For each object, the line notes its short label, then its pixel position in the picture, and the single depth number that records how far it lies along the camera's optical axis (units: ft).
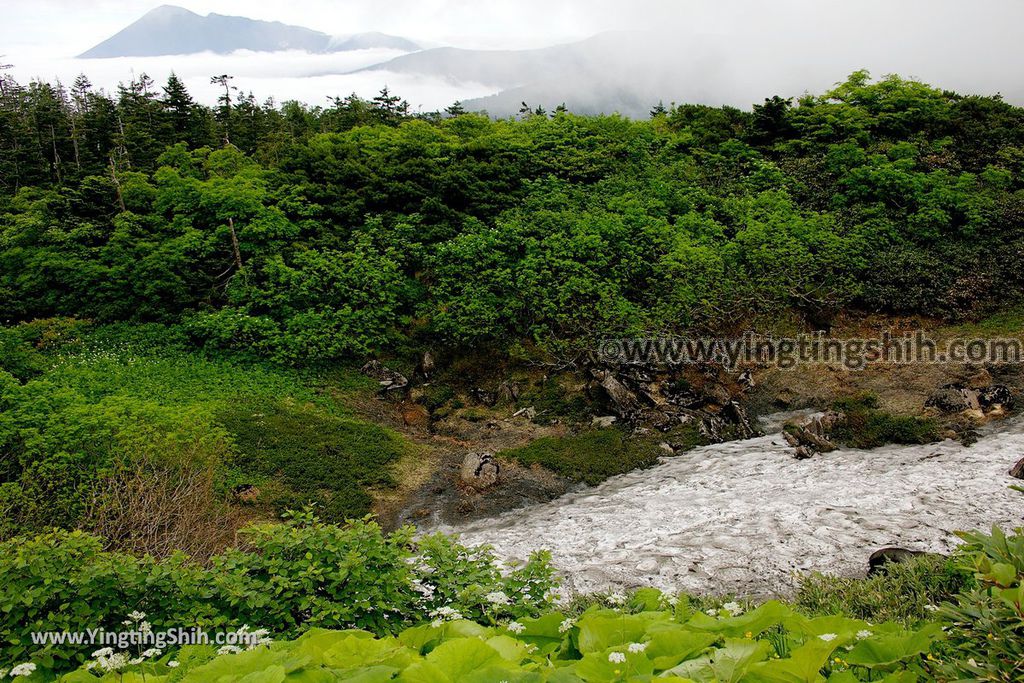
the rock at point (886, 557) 23.89
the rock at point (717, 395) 47.09
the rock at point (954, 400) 41.58
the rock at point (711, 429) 43.33
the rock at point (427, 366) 52.41
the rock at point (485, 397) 48.96
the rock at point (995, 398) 41.65
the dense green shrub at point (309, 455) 37.01
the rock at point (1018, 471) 32.73
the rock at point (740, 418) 43.55
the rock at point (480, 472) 38.68
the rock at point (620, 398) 46.01
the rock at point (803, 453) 38.83
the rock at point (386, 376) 50.29
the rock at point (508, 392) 48.85
